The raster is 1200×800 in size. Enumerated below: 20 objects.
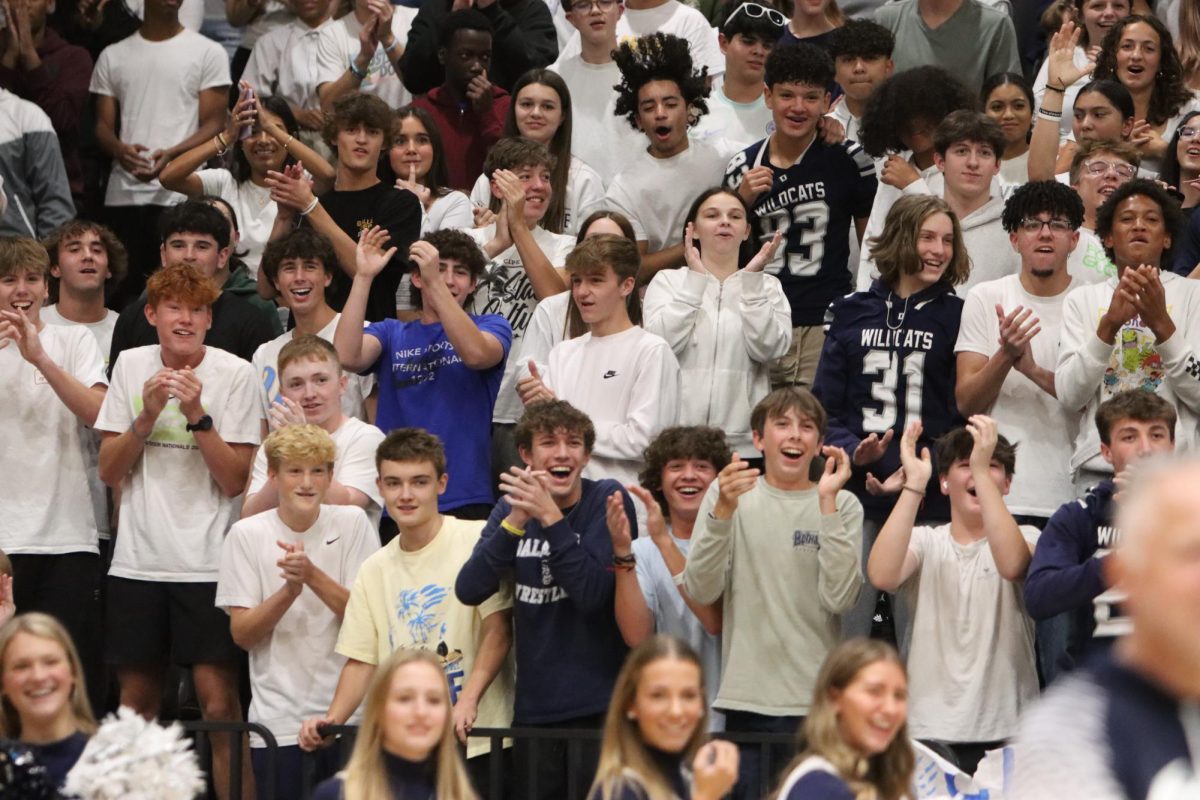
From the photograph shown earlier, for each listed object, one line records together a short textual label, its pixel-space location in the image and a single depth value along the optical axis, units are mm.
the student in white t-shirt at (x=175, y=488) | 14437
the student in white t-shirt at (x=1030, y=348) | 14219
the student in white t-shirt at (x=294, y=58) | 21547
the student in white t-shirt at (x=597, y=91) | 18812
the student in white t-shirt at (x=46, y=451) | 14961
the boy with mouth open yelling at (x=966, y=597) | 12711
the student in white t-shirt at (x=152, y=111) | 20953
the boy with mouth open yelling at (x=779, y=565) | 12586
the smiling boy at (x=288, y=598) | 13453
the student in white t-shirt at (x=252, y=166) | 18687
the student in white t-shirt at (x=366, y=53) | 20516
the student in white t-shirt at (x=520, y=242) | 16203
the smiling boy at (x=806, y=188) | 16609
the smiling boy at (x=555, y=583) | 12656
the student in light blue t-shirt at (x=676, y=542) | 13016
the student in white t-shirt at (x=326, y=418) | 14437
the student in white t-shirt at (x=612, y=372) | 14320
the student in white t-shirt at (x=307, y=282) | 16031
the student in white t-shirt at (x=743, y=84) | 18937
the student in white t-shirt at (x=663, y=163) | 17437
